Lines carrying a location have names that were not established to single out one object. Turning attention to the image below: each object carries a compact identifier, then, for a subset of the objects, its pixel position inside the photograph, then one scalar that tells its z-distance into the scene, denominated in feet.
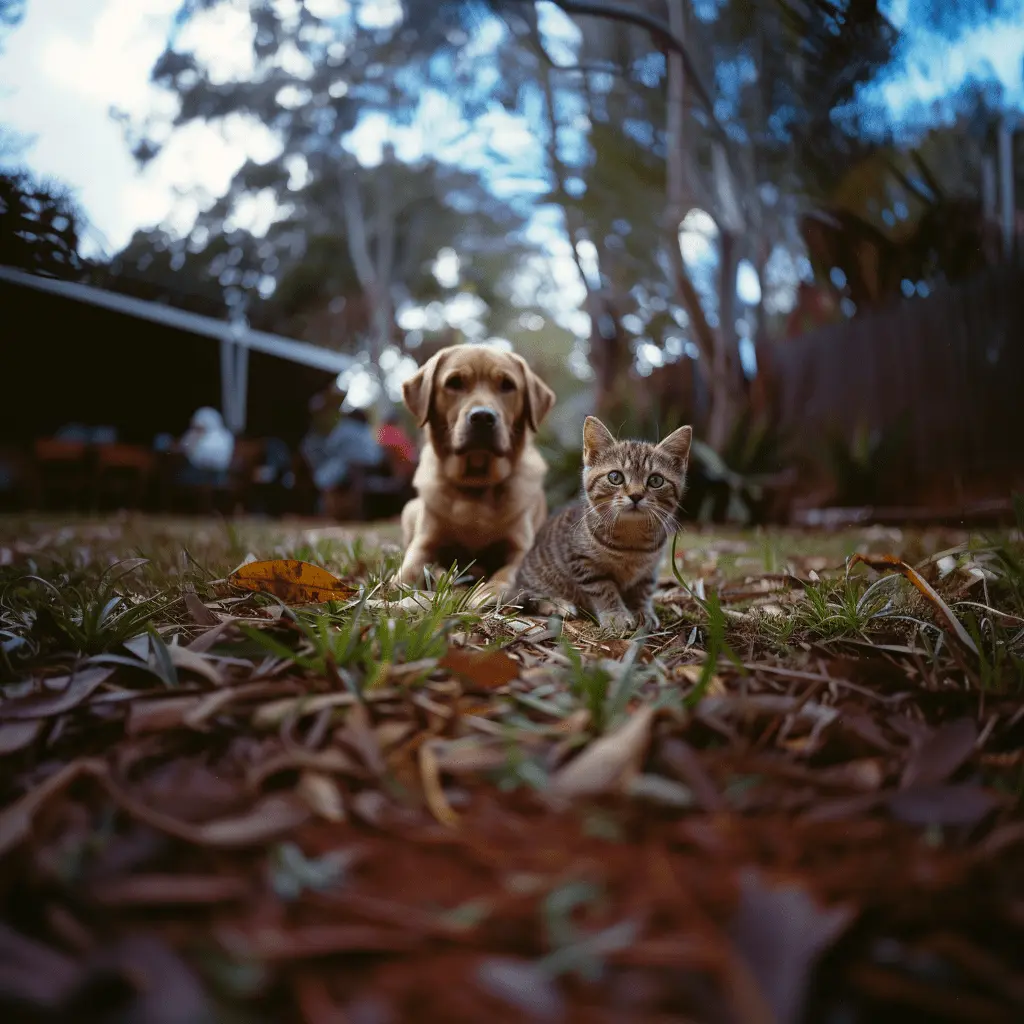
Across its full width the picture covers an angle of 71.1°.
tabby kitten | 2.55
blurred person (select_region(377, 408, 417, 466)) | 26.67
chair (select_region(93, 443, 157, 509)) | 26.07
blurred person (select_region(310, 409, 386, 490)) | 26.99
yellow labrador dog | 3.30
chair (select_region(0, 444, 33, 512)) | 25.58
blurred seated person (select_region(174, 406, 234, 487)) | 28.95
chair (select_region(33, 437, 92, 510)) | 25.10
